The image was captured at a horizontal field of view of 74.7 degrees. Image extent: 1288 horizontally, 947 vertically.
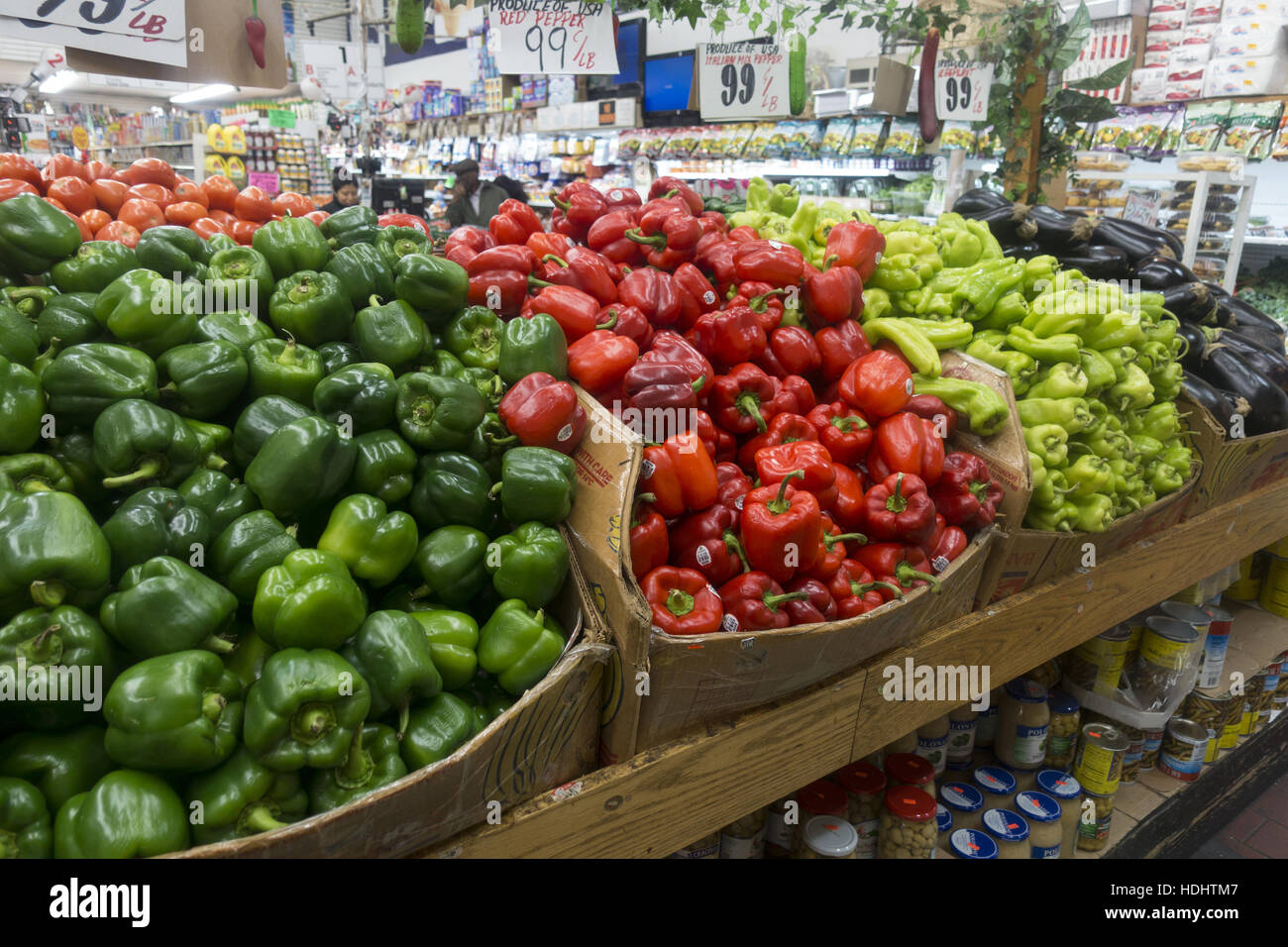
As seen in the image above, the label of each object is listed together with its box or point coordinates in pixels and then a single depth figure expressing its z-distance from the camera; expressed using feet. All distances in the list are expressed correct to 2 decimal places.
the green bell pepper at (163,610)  4.10
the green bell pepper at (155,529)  4.45
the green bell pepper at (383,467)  5.35
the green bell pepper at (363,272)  6.48
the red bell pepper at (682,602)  5.53
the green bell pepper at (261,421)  5.28
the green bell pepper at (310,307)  6.08
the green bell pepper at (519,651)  4.94
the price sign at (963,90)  14.51
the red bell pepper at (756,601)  5.69
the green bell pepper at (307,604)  4.34
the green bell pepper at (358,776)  4.17
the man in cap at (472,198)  22.62
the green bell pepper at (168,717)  3.82
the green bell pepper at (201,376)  5.28
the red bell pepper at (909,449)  6.84
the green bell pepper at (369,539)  4.94
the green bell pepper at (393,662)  4.41
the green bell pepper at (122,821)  3.64
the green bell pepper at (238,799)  3.93
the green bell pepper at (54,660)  3.85
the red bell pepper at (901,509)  6.46
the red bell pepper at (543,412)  5.73
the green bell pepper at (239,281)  6.11
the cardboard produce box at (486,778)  3.87
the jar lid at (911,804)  7.34
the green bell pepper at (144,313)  5.41
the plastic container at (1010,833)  7.82
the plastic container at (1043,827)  8.08
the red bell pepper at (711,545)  6.01
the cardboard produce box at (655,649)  4.94
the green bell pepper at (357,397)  5.48
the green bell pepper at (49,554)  3.95
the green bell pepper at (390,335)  6.03
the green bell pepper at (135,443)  4.72
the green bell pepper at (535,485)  5.42
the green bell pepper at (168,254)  6.30
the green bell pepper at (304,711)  4.02
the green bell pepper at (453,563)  5.24
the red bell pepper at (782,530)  5.74
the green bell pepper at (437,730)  4.48
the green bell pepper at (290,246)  6.48
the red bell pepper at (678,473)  5.99
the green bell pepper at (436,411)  5.49
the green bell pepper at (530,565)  5.21
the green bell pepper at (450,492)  5.49
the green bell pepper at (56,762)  3.92
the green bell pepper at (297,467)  4.90
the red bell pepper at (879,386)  7.16
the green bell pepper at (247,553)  4.66
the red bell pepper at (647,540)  5.83
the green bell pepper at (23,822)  3.70
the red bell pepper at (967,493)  6.85
